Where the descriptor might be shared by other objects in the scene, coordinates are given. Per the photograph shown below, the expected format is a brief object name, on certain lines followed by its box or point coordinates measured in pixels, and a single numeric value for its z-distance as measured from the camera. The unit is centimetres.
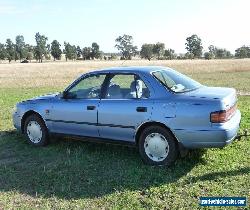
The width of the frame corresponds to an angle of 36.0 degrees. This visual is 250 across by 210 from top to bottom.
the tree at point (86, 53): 15262
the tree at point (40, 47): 14800
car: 588
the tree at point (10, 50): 14238
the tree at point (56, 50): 15200
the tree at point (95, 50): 15025
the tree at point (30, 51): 14862
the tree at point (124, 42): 15850
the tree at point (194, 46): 14512
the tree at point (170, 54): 13650
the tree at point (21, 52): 14738
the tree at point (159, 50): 14738
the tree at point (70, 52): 14862
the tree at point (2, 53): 14125
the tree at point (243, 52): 13696
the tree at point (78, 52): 15500
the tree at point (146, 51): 14400
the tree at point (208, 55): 13188
